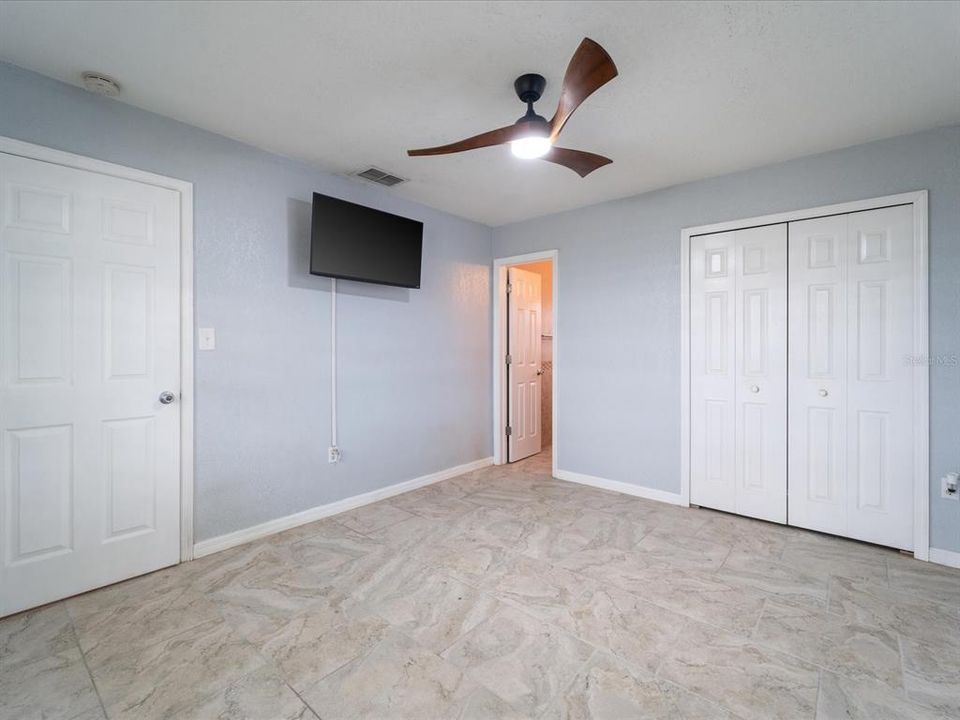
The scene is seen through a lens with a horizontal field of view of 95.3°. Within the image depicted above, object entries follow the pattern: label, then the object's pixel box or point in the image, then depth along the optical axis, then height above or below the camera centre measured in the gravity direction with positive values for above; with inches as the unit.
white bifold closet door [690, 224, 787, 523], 118.6 -3.5
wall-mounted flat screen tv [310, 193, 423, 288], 114.7 +32.3
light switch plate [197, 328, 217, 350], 99.9 +4.1
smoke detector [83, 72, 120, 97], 79.7 +50.6
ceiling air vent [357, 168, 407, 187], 122.7 +52.0
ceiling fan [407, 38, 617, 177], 59.6 +39.9
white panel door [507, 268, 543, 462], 182.1 -2.1
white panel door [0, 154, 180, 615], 78.4 -4.6
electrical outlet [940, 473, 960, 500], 96.3 -27.9
